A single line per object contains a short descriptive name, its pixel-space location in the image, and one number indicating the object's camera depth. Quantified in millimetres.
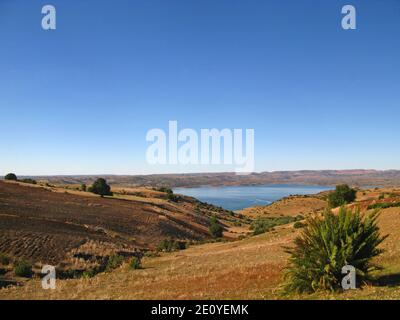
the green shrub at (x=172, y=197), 86488
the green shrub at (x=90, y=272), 18719
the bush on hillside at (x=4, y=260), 21141
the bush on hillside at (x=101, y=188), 67062
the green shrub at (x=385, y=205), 26938
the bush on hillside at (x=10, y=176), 73188
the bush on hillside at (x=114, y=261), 22566
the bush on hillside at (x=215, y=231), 49344
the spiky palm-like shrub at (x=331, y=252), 9742
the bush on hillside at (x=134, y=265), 20353
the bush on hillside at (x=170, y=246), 33250
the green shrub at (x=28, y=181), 71962
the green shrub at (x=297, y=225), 28853
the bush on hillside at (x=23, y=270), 18969
